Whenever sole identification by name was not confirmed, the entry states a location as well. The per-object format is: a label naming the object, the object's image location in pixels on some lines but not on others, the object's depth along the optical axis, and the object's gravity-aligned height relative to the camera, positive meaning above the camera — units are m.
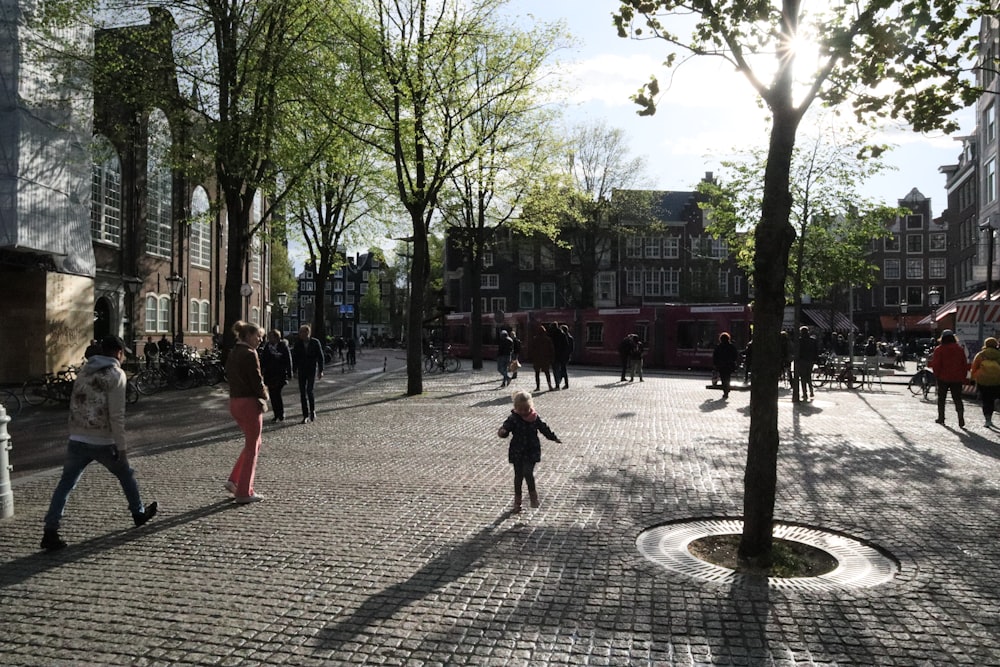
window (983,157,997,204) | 35.62 +6.98
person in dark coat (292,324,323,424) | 13.32 -0.65
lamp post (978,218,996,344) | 23.95 +2.73
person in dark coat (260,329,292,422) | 12.99 -0.67
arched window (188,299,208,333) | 36.94 +0.57
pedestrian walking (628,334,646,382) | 24.12 -0.83
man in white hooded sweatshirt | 5.79 -0.69
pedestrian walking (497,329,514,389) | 22.01 -0.72
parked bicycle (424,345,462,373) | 30.08 -1.32
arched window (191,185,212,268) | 36.69 +4.48
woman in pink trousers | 7.17 -0.64
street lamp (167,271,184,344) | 25.86 +1.51
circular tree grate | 4.84 -1.56
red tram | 32.37 +0.03
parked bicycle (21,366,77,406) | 16.36 -1.25
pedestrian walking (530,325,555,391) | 20.14 -0.60
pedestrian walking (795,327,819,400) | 18.23 -0.66
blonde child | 6.75 -0.96
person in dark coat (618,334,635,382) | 24.23 -0.58
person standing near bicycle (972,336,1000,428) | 12.82 -0.70
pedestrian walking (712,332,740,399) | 18.97 -0.70
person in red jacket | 13.23 -0.61
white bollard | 6.57 -1.31
